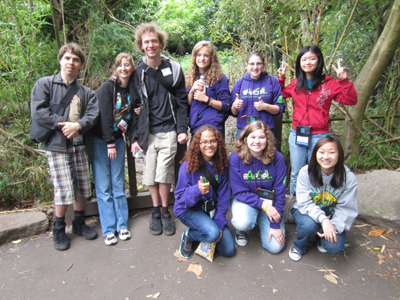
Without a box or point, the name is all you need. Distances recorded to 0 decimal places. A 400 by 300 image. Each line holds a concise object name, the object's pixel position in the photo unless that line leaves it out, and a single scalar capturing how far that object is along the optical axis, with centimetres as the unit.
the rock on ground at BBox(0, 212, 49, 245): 272
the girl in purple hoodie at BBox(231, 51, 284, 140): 276
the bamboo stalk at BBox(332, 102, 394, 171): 364
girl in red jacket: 264
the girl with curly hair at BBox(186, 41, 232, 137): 276
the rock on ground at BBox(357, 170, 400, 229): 288
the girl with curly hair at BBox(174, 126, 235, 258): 238
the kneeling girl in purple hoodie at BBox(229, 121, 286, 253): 249
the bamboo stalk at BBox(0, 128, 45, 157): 322
